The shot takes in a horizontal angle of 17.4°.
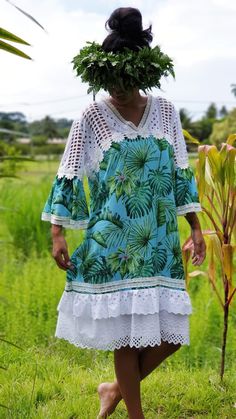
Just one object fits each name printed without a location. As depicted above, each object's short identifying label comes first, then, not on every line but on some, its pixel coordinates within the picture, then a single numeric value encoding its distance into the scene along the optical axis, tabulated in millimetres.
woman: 2553
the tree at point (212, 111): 49006
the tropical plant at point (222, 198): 3375
